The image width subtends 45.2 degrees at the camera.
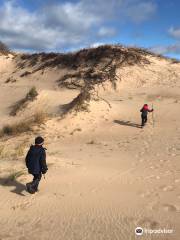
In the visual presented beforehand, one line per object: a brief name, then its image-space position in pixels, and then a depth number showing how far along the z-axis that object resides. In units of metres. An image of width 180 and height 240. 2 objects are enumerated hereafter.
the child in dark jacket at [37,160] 4.55
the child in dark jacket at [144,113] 8.84
